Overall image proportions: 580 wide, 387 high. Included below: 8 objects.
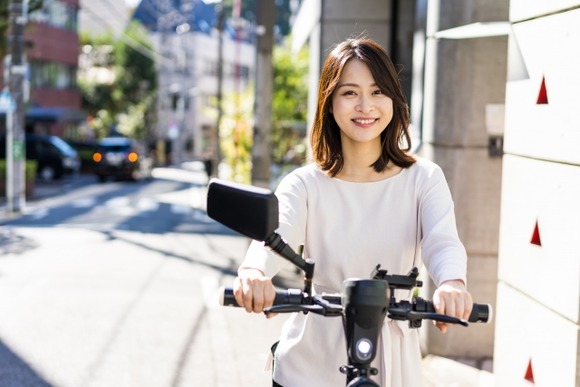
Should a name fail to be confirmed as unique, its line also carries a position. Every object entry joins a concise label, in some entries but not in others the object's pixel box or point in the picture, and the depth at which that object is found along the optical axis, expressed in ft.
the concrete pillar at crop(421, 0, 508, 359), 25.35
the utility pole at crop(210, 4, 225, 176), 100.48
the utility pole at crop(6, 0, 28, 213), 71.97
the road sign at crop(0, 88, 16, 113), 73.05
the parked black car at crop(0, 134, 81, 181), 123.54
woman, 9.09
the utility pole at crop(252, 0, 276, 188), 48.96
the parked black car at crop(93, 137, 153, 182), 128.77
